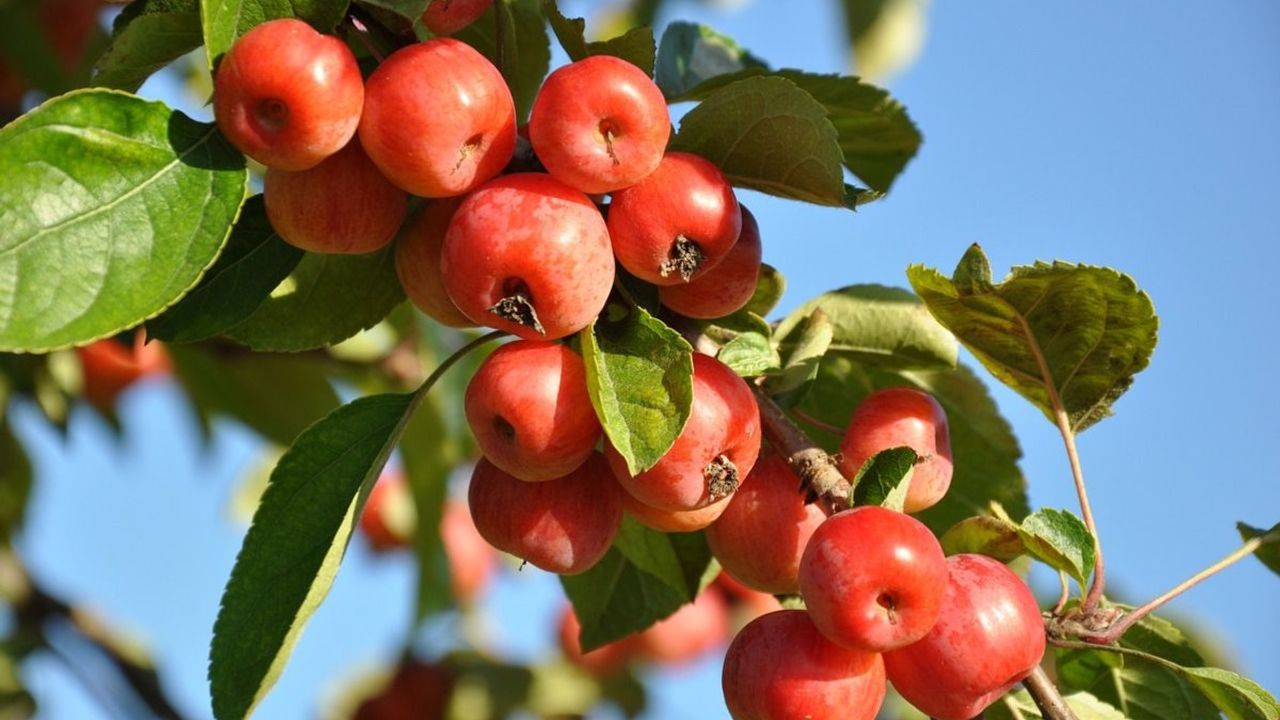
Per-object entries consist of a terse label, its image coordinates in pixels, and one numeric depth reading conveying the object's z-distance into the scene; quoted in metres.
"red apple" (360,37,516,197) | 0.88
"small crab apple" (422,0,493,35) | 0.90
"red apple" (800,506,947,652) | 0.87
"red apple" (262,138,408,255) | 0.89
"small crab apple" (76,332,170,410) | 1.55
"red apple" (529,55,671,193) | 0.88
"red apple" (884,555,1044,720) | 0.88
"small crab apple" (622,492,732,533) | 0.91
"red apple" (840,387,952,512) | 0.92
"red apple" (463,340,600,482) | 0.89
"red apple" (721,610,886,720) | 0.89
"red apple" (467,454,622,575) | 0.91
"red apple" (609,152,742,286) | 0.89
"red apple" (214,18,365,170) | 0.87
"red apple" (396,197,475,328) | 0.91
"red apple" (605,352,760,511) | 0.89
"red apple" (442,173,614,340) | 0.88
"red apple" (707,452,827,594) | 0.92
